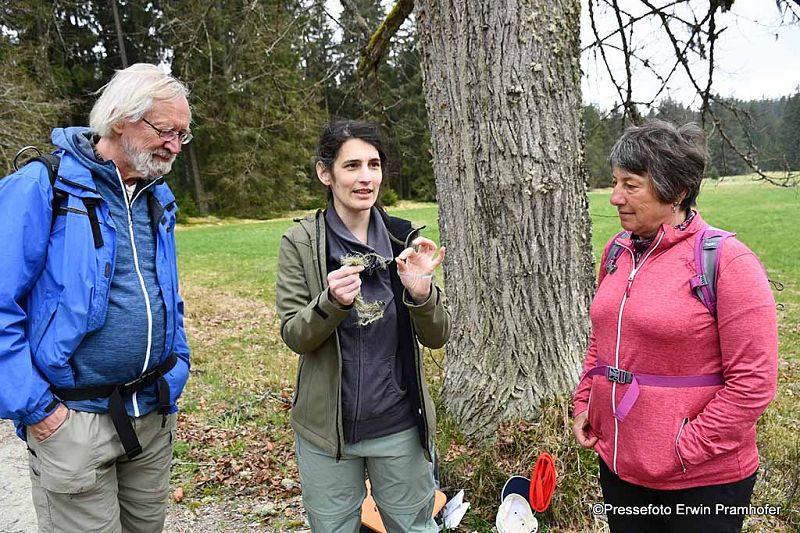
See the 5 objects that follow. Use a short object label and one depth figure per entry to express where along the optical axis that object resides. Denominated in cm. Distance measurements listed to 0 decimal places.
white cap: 287
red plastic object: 279
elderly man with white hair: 193
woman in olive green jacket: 218
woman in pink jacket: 176
